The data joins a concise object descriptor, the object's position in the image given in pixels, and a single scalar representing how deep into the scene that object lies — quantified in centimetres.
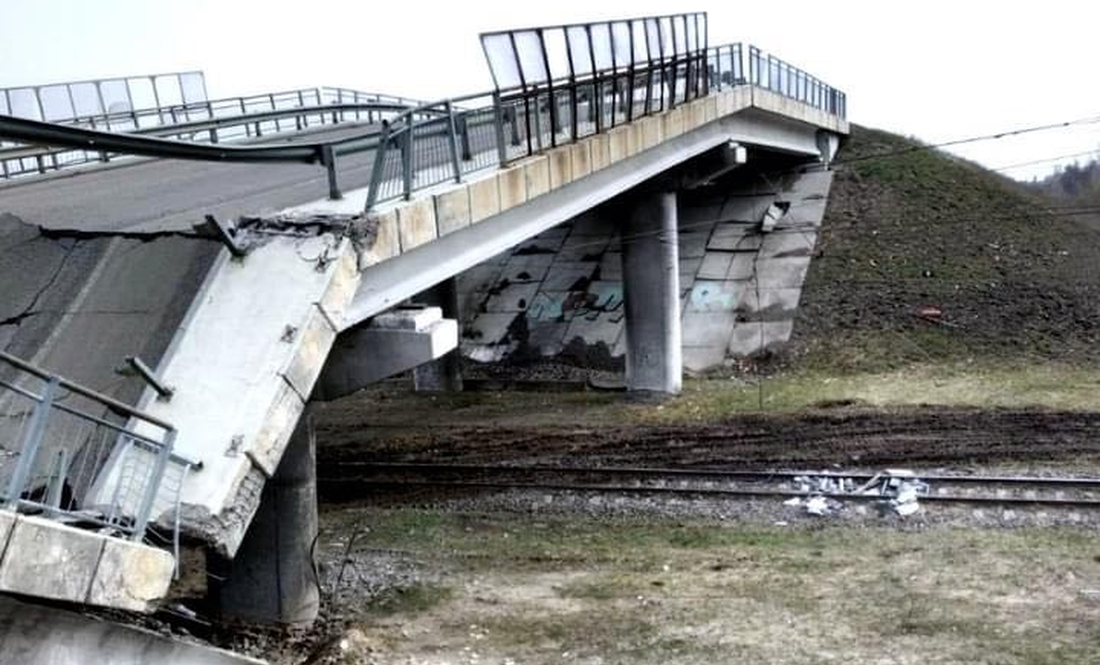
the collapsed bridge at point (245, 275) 733
